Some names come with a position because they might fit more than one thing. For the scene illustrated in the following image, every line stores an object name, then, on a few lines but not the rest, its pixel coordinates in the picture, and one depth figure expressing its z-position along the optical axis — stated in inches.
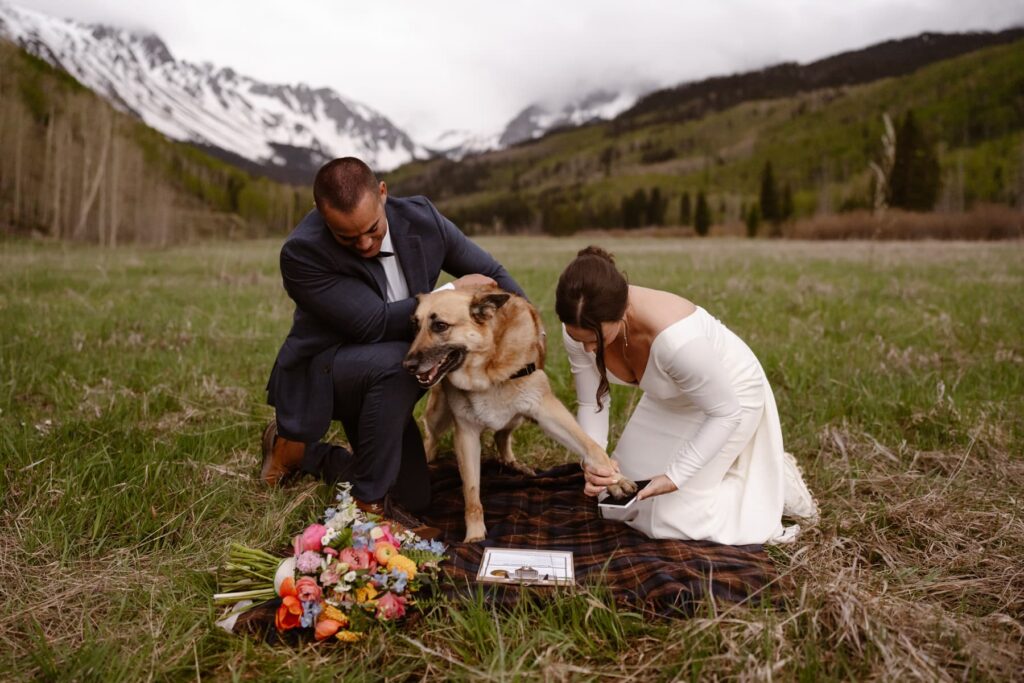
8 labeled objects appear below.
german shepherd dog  146.1
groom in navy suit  144.9
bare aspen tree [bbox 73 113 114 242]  1254.9
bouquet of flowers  99.2
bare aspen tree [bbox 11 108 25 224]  1188.9
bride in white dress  126.2
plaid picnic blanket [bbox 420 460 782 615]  110.2
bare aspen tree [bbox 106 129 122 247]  1265.5
